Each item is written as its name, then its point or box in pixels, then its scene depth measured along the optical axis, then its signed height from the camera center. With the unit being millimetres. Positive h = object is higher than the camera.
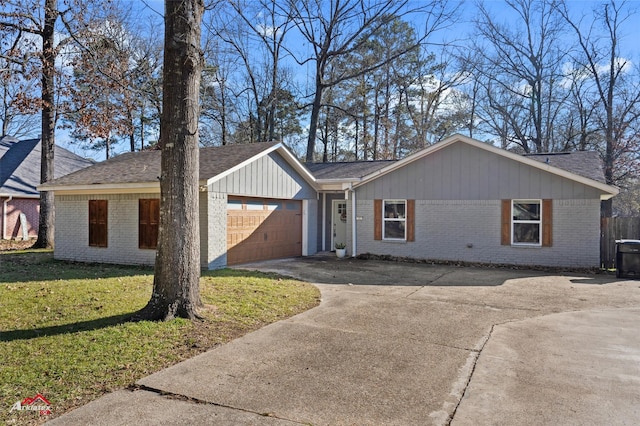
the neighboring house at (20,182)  19953 +1823
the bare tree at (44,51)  13109 +5405
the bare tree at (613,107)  22328 +6121
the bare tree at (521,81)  25172 +8357
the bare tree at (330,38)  21250 +9720
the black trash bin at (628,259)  10664 -985
